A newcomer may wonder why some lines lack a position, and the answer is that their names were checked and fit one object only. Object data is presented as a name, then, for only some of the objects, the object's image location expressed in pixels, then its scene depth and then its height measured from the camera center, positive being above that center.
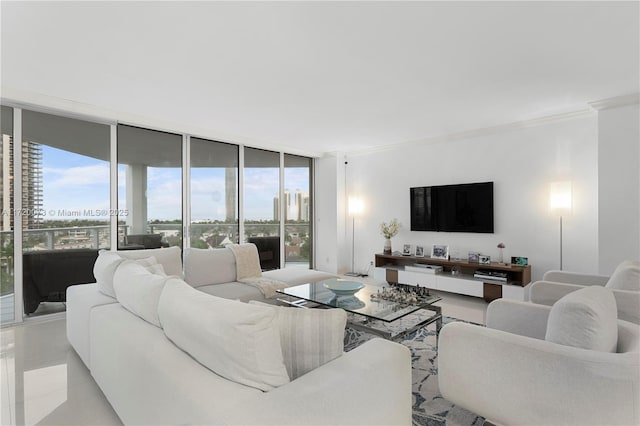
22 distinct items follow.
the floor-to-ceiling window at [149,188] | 4.39 +0.37
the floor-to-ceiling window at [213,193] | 5.05 +0.33
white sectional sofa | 1.07 -0.63
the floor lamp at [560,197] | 4.04 +0.20
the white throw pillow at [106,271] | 2.44 -0.45
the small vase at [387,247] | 5.64 -0.60
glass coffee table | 2.54 -0.82
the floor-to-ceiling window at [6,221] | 3.53 -0.08
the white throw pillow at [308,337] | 1.33 -0.52
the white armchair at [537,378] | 1.37 -0.78
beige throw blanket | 3.48 -0.69
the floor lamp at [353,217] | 6.36 -0.08
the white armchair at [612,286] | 2.18 -0.62
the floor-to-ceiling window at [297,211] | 6.37 +0.05
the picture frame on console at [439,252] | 5.08 -0.62
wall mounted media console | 4.18 -0.93
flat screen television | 4.75 +0.08
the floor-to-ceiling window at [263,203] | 5.74 +0.19
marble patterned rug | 1.89 -1.21
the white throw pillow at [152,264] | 2.38 -0.42
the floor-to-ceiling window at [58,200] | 3.71 +0.17
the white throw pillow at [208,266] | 3.54 -0.60
